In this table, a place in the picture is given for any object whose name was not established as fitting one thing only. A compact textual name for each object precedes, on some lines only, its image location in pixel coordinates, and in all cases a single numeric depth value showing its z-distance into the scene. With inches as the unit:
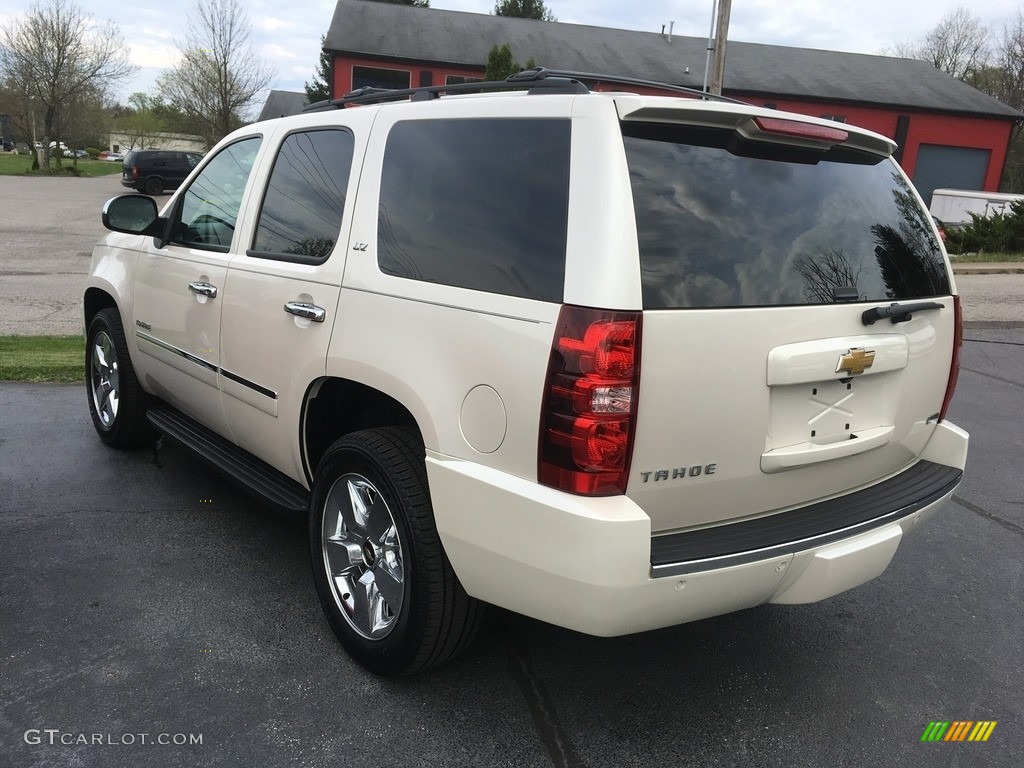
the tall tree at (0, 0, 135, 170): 1900.8
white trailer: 965.8
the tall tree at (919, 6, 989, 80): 2374.5
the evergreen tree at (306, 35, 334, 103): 1809.8
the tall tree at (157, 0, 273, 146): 1628.9
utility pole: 684.4
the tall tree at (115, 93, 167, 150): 3036.4
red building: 1274.6
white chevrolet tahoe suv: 87.4
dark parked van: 1327.5
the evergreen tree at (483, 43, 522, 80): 1028.5
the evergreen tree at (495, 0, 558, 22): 2250.2
